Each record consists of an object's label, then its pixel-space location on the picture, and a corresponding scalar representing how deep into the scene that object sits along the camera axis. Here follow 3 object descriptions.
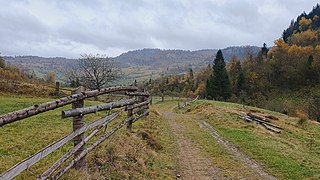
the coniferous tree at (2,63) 74.83
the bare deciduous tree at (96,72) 42.62
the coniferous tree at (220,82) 61.55
